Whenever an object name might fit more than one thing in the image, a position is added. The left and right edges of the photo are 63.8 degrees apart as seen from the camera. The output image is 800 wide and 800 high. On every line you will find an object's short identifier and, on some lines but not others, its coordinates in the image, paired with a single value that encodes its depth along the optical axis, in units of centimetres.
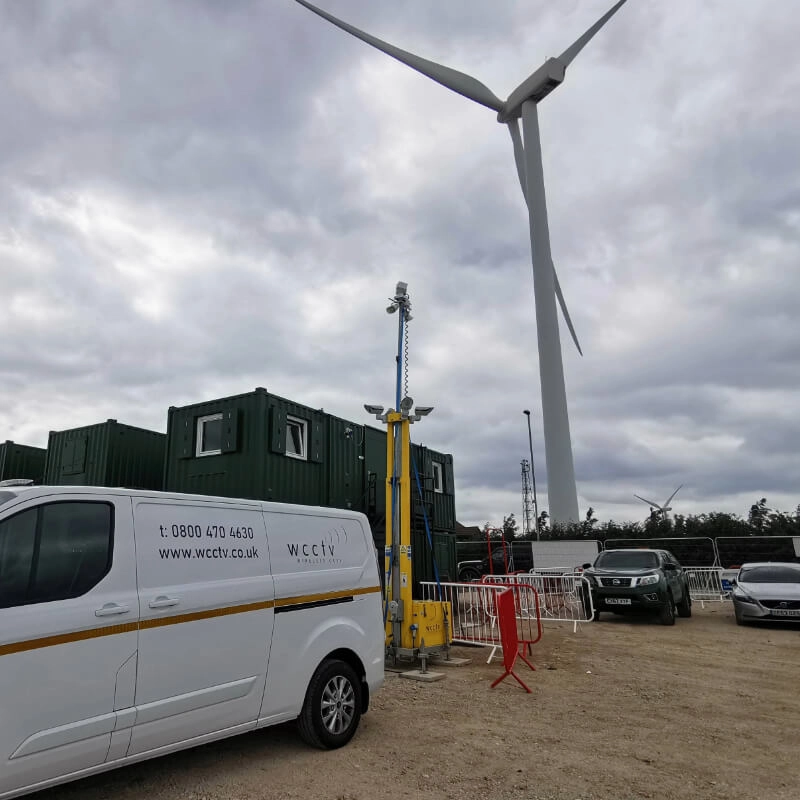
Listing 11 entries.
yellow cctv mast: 877
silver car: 1257
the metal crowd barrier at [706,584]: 1841
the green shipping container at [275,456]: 1255
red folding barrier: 794
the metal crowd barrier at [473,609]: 1002
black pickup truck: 1321
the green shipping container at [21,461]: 1639
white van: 356
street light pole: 4275
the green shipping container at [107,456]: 1412
